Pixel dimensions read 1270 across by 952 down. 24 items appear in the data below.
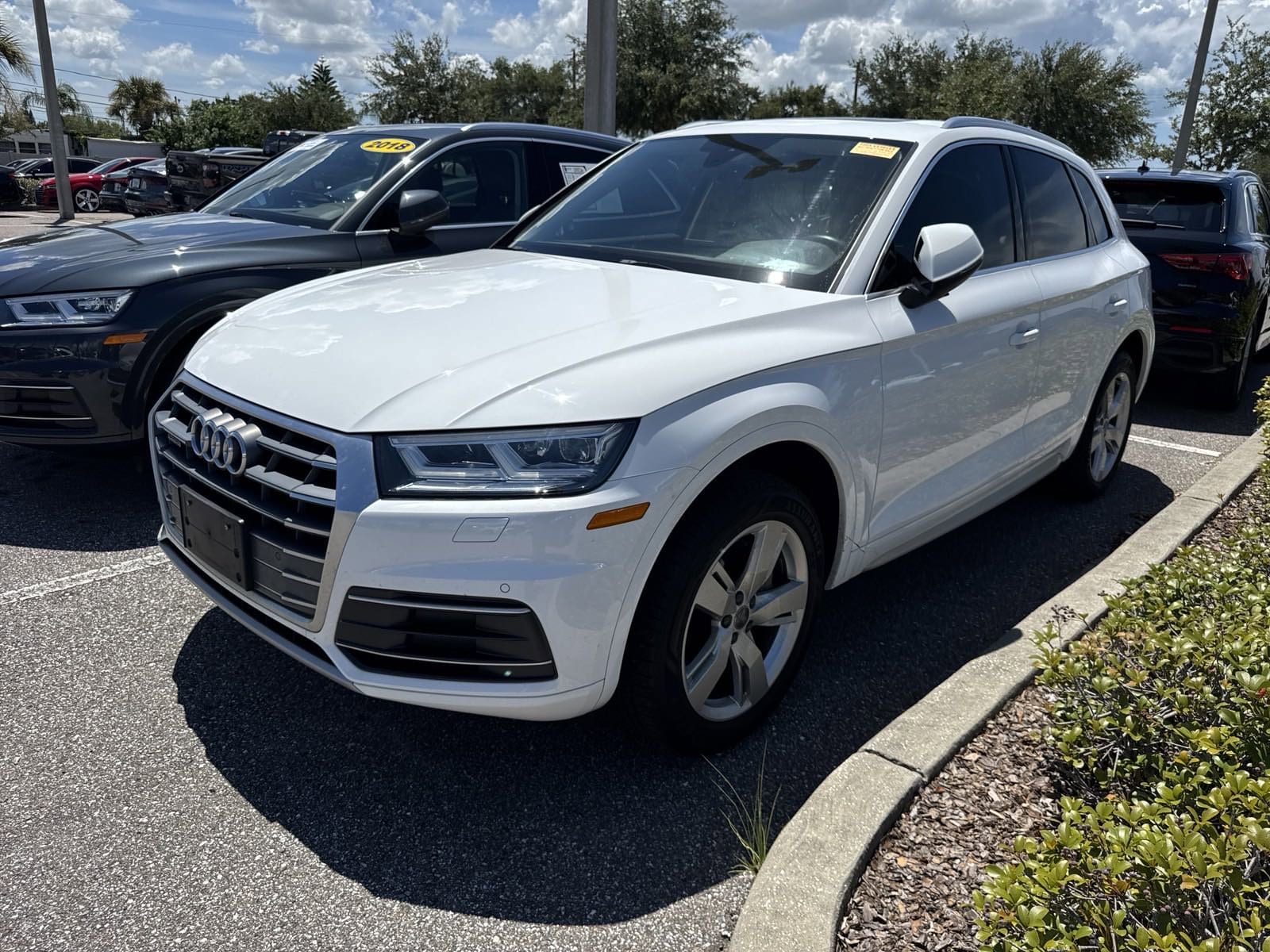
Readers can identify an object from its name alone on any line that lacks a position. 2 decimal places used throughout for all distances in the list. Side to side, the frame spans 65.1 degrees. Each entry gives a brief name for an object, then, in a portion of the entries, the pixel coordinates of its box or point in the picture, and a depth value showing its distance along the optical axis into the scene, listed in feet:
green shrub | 5.40
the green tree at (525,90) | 153.07
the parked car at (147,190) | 66.59
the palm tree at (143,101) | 254.88
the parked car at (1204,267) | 22.22
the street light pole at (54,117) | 68.95
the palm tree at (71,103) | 287.89
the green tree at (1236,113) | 87.86
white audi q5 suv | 7.47
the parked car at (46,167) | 105.70
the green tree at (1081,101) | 100.99
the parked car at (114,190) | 76.95
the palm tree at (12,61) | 82.28
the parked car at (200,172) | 48.47
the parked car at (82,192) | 94.53
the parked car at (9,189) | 89.97
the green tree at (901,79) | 136.05
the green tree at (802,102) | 182.60
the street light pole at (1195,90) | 63.98
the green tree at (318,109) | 158.20
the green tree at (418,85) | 140.56
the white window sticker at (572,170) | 19.51
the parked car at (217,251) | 13.71
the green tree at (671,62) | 108.37
